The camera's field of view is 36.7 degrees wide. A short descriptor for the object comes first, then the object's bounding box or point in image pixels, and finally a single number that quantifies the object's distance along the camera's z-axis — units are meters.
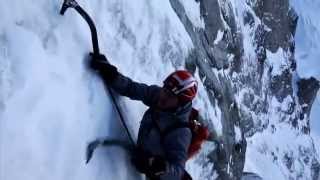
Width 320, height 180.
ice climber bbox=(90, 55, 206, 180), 3.83
